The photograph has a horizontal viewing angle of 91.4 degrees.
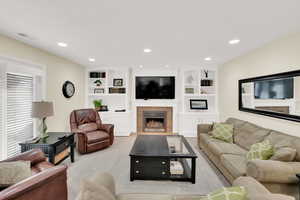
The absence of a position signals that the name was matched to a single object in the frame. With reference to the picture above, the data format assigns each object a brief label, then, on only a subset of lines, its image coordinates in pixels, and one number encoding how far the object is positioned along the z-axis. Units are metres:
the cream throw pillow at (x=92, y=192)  0.94
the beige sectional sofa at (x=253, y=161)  1.66
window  2.44
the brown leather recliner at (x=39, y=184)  1.23
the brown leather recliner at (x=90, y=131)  3.51
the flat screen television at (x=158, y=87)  5.35
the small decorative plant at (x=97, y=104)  5.15
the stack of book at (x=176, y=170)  2.46
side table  2.46
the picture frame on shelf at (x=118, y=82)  5.39
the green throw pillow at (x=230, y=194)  0.94
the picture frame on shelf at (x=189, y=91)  5.27
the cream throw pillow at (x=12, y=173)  1.52
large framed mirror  2.26
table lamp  2.59
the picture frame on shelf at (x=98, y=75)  5.34
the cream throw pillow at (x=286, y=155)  1.83
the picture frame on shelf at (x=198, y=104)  5.21
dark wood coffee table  2.36
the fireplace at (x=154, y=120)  5.54
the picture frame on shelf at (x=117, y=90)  5.33
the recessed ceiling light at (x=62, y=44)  2.76
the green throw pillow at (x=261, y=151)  2.03
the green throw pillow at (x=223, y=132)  3.28
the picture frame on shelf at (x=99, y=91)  5.37
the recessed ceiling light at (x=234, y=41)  2.59
